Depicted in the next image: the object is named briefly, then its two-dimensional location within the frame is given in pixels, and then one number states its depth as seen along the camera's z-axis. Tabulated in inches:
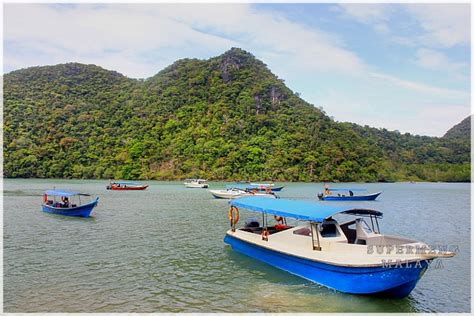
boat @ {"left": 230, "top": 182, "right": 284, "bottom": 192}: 2143.1
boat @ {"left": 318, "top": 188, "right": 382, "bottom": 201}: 1991.9
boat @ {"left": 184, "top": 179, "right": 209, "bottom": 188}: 2877.2
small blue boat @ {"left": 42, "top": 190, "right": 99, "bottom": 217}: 1151.6
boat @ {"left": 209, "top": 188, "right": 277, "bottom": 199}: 1889.8
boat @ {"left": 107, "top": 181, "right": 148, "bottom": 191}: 2479.1
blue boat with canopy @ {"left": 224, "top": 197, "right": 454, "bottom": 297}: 441.1
